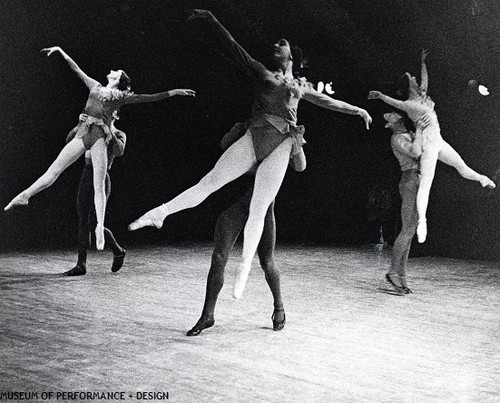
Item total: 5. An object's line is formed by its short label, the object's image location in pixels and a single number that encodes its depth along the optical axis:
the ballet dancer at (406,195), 5.24
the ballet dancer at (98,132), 5.24
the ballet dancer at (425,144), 5.02
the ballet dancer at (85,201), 5.47
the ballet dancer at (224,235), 3.66
